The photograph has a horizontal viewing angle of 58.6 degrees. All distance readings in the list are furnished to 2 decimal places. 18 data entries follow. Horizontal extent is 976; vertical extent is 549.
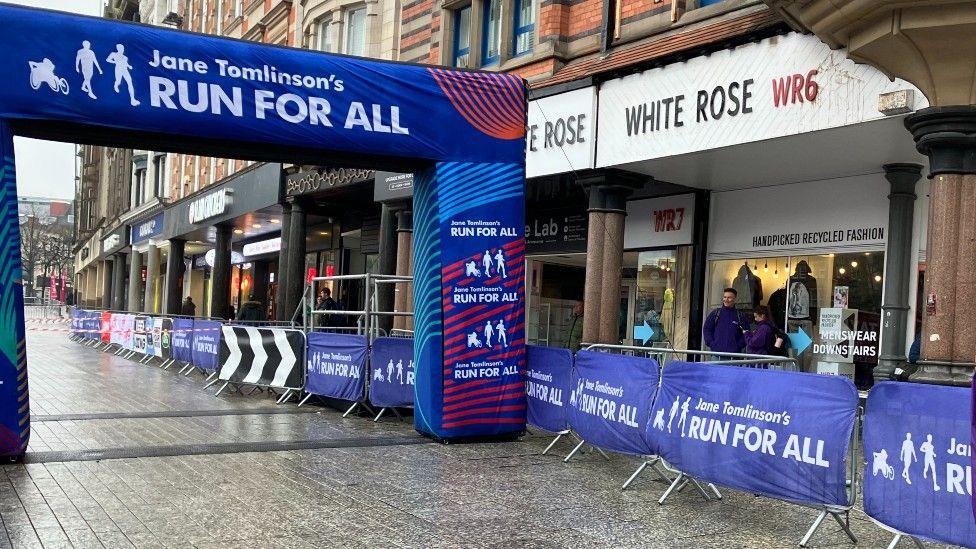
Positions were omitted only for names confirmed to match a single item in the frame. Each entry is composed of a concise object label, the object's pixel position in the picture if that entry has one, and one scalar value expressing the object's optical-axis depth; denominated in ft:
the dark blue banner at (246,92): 25.48
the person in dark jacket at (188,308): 96.62
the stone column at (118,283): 159.87
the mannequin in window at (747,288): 44.78
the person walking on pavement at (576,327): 52.11
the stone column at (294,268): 74.95
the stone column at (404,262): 60.29
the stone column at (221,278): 94.43
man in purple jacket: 38.75
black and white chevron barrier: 42.47
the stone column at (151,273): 122.31
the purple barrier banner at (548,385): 30.63
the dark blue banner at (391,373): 36.35
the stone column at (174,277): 108.68
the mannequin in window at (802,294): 41.88
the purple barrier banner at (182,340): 59.06
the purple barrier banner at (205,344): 53.31
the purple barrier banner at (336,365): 38.22
